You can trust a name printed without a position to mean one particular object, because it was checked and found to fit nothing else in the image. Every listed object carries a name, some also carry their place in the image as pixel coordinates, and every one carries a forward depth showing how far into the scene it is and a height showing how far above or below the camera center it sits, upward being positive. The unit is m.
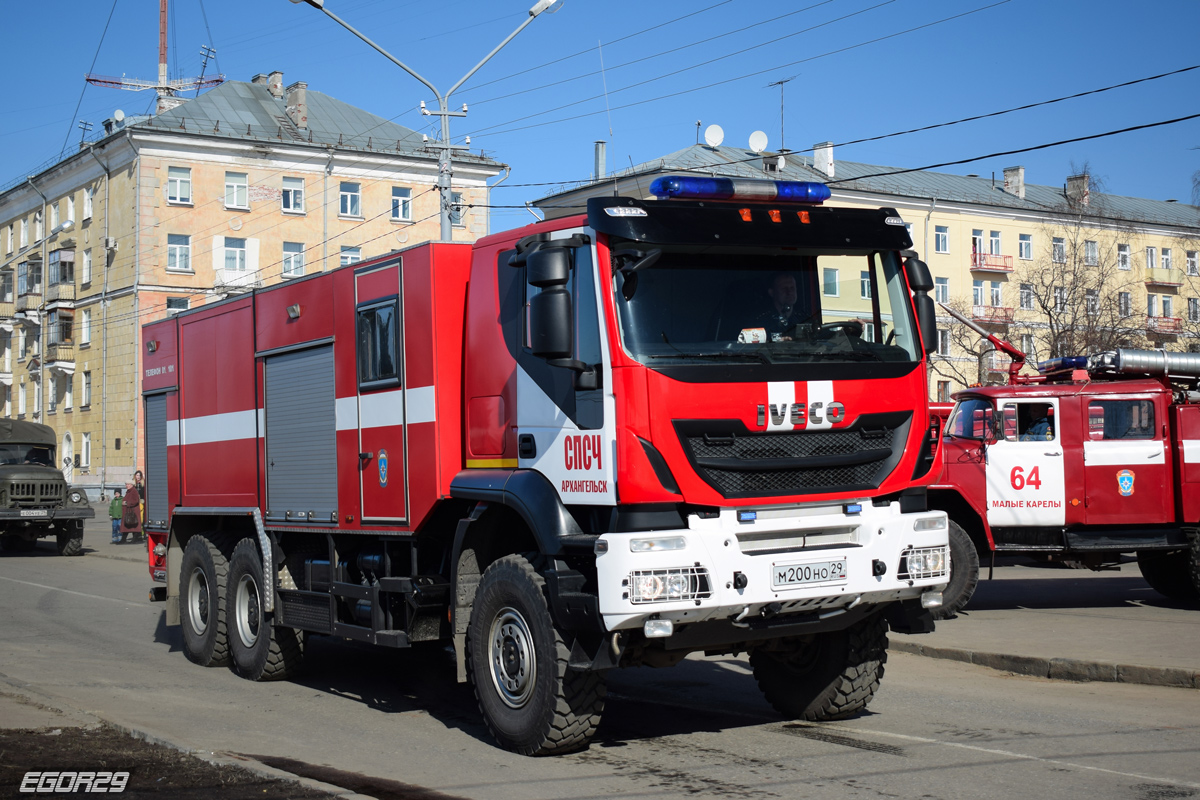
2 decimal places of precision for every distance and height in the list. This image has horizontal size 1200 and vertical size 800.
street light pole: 22.59 +6.69
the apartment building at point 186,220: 51.03 +11.44
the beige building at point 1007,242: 44.00 +10.81
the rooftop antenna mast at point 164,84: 61.52 +20.34
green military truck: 27.03 -0.22
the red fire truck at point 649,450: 6.67 +0.10
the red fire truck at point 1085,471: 14.03 -0.21
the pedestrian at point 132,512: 30.22 -0.66
